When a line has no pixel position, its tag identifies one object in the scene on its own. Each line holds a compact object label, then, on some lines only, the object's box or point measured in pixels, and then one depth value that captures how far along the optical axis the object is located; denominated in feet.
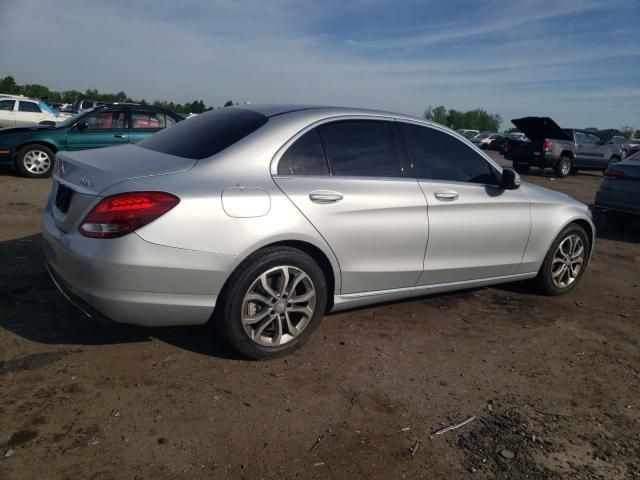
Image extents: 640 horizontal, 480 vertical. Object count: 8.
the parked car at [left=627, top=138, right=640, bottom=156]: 79.72
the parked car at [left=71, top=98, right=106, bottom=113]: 83.98
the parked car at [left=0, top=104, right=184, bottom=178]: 32.81
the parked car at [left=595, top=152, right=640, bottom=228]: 26.14
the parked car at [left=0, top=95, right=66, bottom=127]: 56.65
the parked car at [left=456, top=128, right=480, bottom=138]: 145.28
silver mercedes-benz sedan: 9.34
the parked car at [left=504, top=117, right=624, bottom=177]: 58.90
